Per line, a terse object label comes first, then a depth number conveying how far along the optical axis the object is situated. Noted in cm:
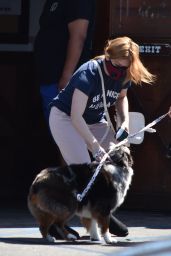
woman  1252
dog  1242
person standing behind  1534
